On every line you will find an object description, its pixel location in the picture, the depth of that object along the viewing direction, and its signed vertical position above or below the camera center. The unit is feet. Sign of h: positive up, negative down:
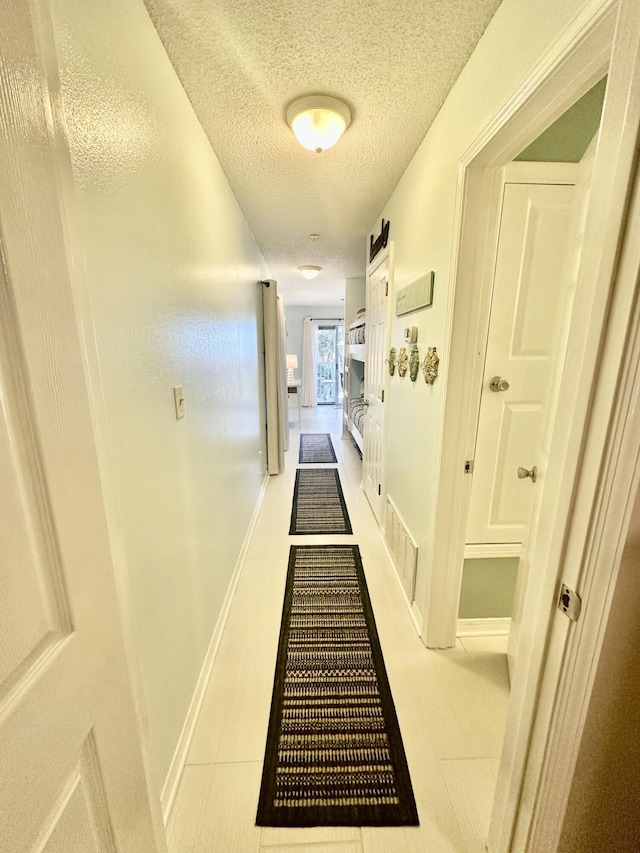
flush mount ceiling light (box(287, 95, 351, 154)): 4.52 +3.16
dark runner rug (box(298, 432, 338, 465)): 14.71 -4.47
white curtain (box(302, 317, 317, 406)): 25.39 -0.97
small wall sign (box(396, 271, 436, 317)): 5.19 +0.99
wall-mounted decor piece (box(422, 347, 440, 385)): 5.00 -0.18
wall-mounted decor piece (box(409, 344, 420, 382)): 5.84 -0.16
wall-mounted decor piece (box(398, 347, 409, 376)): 6.56 -0.15
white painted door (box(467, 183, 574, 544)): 4.57 +0.05
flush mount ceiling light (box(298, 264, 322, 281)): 13.54 +3.23
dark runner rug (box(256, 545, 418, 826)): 3.57 -4.66
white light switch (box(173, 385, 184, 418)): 3.99 -0.55
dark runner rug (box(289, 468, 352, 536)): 9.23 -4.59
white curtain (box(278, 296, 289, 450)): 12.71 -1.02
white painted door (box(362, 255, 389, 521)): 8.61 -0.73
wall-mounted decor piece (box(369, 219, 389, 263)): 7.80 +2.69
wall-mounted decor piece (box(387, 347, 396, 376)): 7.51 -0.17
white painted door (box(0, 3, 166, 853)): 1.37 -0.82
